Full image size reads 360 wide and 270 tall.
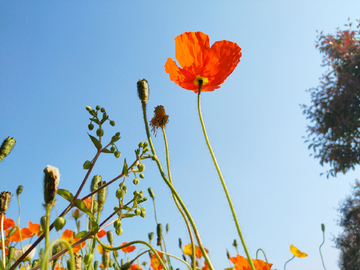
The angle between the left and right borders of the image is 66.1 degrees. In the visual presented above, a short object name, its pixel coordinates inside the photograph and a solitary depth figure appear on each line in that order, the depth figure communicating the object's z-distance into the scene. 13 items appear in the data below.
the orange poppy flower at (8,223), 0.32
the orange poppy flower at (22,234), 0.38
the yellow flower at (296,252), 0.50
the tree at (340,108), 4.07
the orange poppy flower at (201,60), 0.25
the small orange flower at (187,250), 0.50
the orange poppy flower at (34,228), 0.38
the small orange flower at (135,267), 0.49
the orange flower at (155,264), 0.42
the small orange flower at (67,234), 0.38
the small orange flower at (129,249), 0.57
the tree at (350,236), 4.16
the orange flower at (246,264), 0.28
